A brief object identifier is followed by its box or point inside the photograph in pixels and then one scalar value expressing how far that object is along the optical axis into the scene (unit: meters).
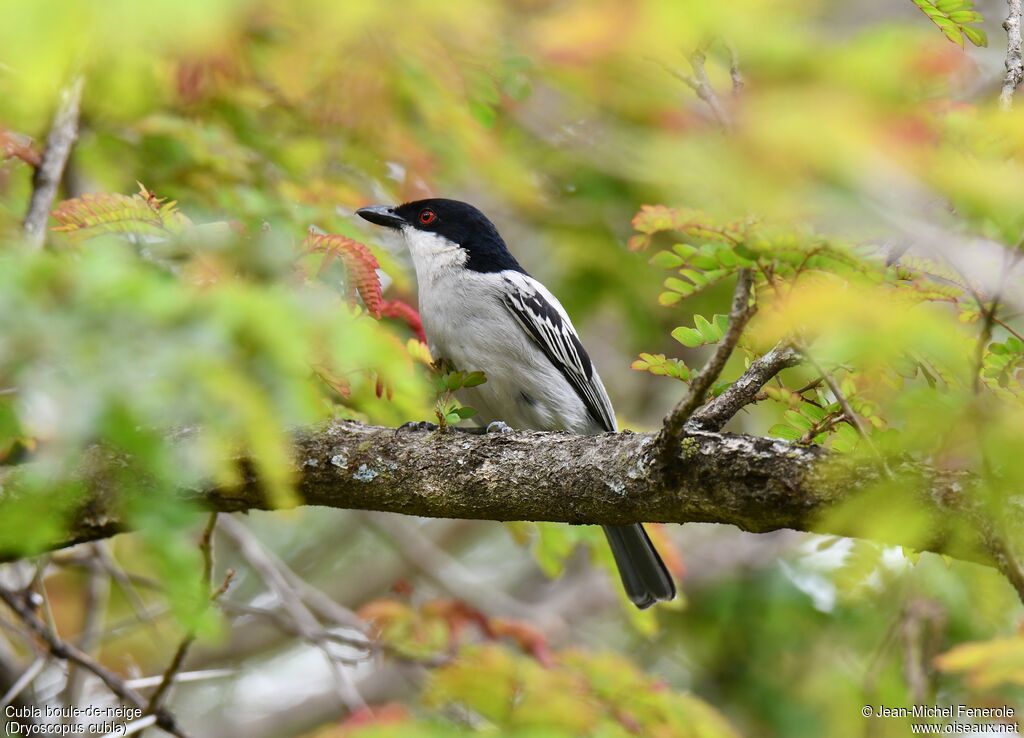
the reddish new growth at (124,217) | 6.88
